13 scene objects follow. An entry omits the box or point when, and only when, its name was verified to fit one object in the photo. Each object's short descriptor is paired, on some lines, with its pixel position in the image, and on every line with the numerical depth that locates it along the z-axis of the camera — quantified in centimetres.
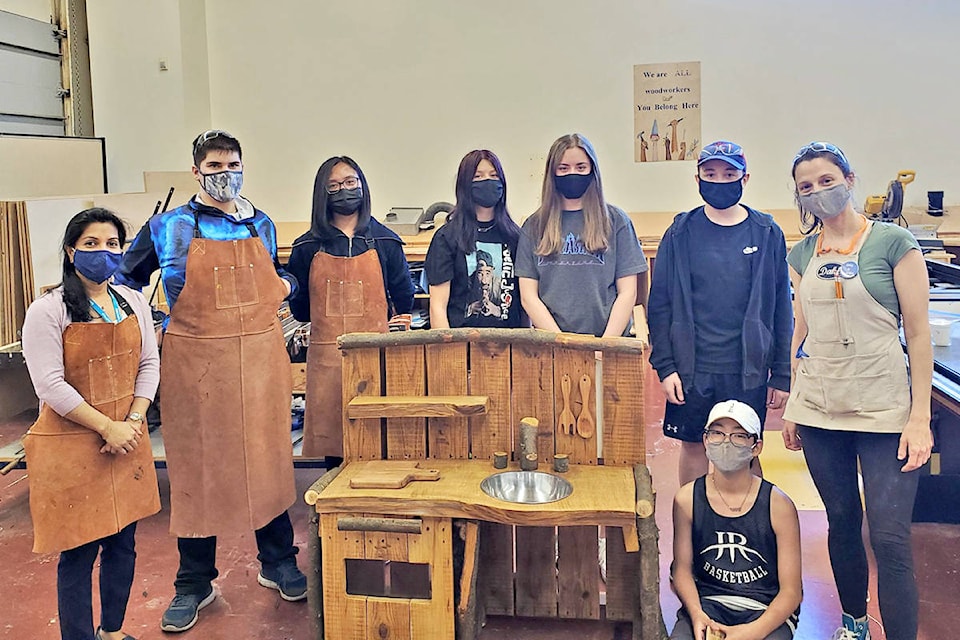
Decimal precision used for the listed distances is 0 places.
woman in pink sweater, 206
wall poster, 606
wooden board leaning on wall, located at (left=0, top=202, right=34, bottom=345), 446
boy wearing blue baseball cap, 235
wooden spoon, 213
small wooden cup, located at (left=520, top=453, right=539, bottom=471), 211
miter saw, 493
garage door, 571
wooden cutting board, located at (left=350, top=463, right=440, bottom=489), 201
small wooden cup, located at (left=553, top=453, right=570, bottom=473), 211
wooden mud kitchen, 196
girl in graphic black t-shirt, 263
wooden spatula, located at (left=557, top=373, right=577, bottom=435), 215
